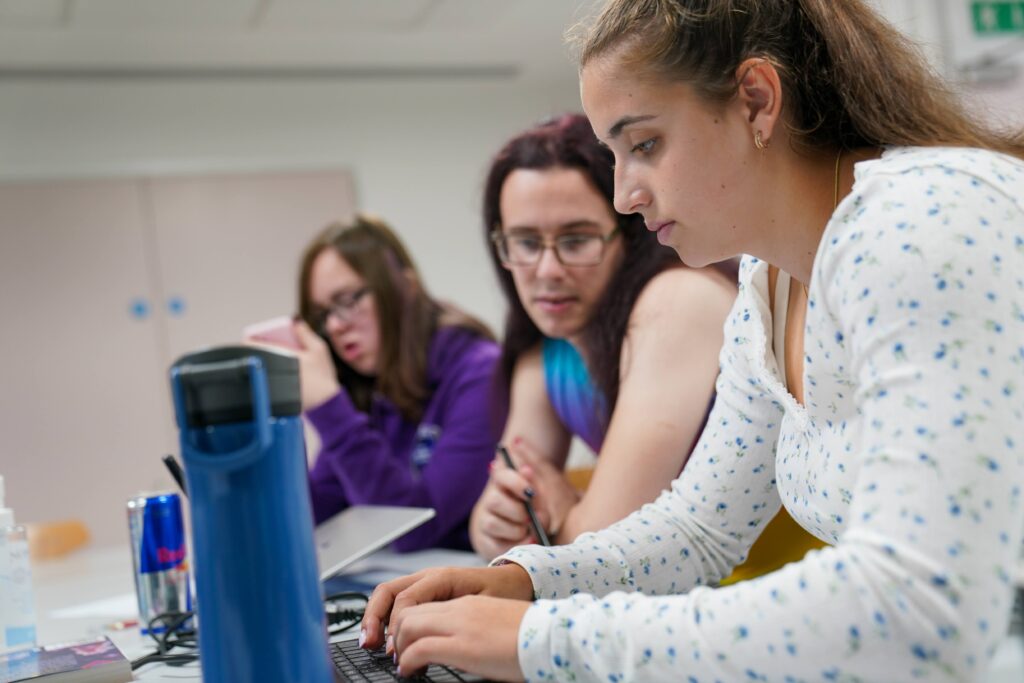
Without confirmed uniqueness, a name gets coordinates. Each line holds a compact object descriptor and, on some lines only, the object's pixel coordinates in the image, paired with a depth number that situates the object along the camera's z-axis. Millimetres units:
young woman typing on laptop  623
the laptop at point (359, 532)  1360
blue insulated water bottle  664
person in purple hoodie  1846
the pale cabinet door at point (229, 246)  4082
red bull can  1283
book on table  947
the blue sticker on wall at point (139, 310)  3986
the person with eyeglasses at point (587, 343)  1248
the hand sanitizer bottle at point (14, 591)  1171
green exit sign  2900
